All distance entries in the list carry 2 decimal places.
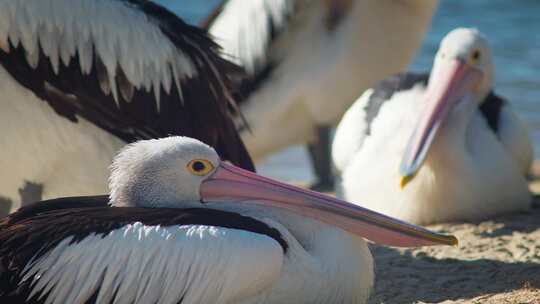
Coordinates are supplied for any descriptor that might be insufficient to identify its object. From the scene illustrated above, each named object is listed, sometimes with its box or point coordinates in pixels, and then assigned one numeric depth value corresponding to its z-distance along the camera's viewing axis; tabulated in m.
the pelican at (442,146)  12.53
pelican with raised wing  10.76
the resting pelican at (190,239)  7.68
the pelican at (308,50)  16.53
